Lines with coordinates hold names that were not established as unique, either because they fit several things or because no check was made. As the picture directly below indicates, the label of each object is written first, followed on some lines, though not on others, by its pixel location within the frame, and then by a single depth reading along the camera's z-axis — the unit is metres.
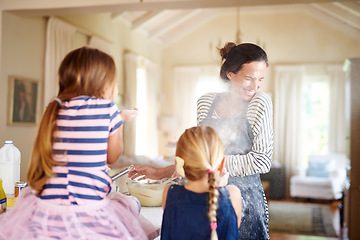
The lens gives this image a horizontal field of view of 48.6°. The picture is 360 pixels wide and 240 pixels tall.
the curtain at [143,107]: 6.34
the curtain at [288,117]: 7.46
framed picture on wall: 4.10
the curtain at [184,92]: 8.16
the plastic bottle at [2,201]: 1.41
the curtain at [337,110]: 7.36
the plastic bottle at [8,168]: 1.79
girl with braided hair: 1.10
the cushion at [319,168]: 6.96
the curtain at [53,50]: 4.51
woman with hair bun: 1.28
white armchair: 6.71
